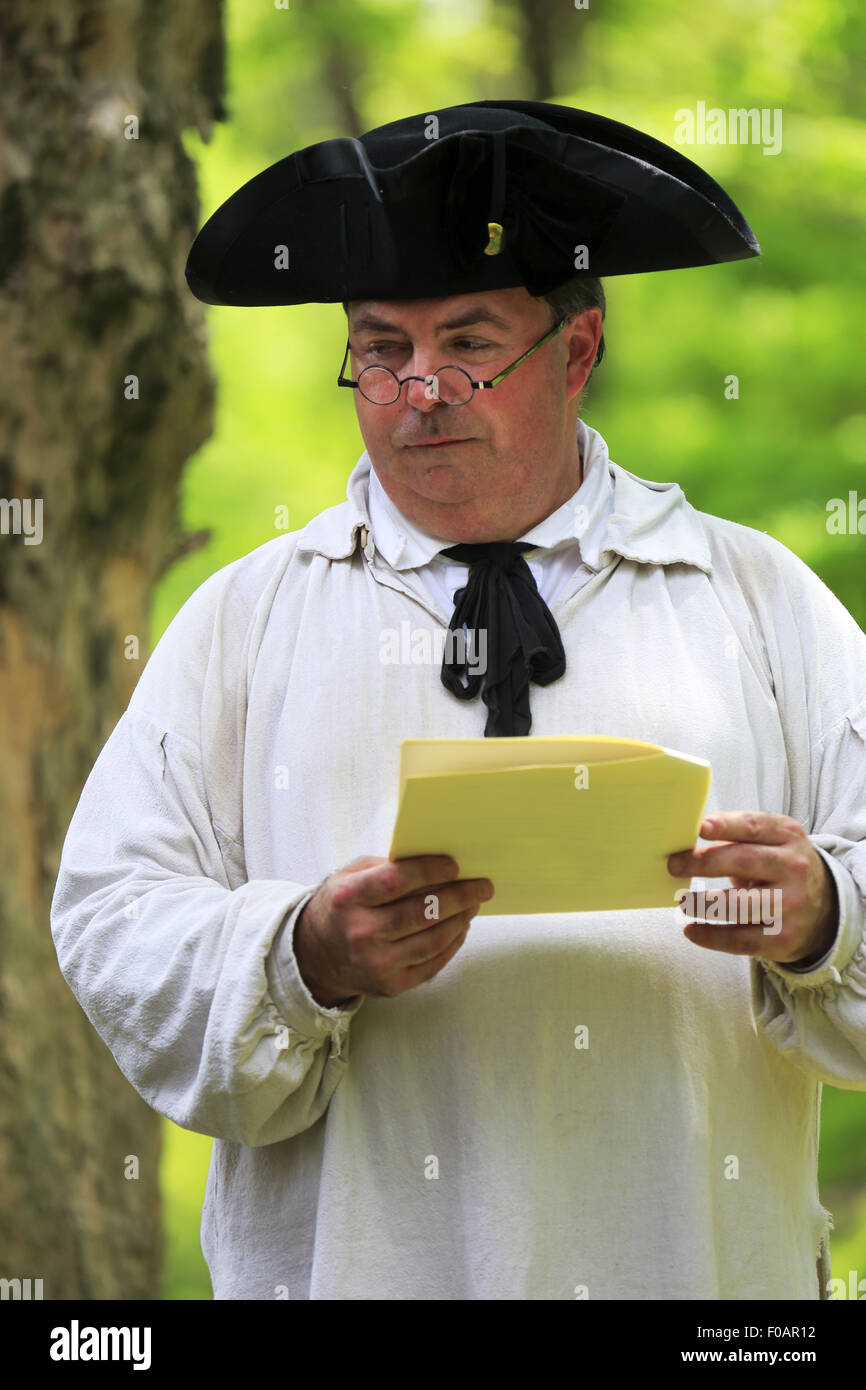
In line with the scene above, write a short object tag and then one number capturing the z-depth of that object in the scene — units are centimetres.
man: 440
